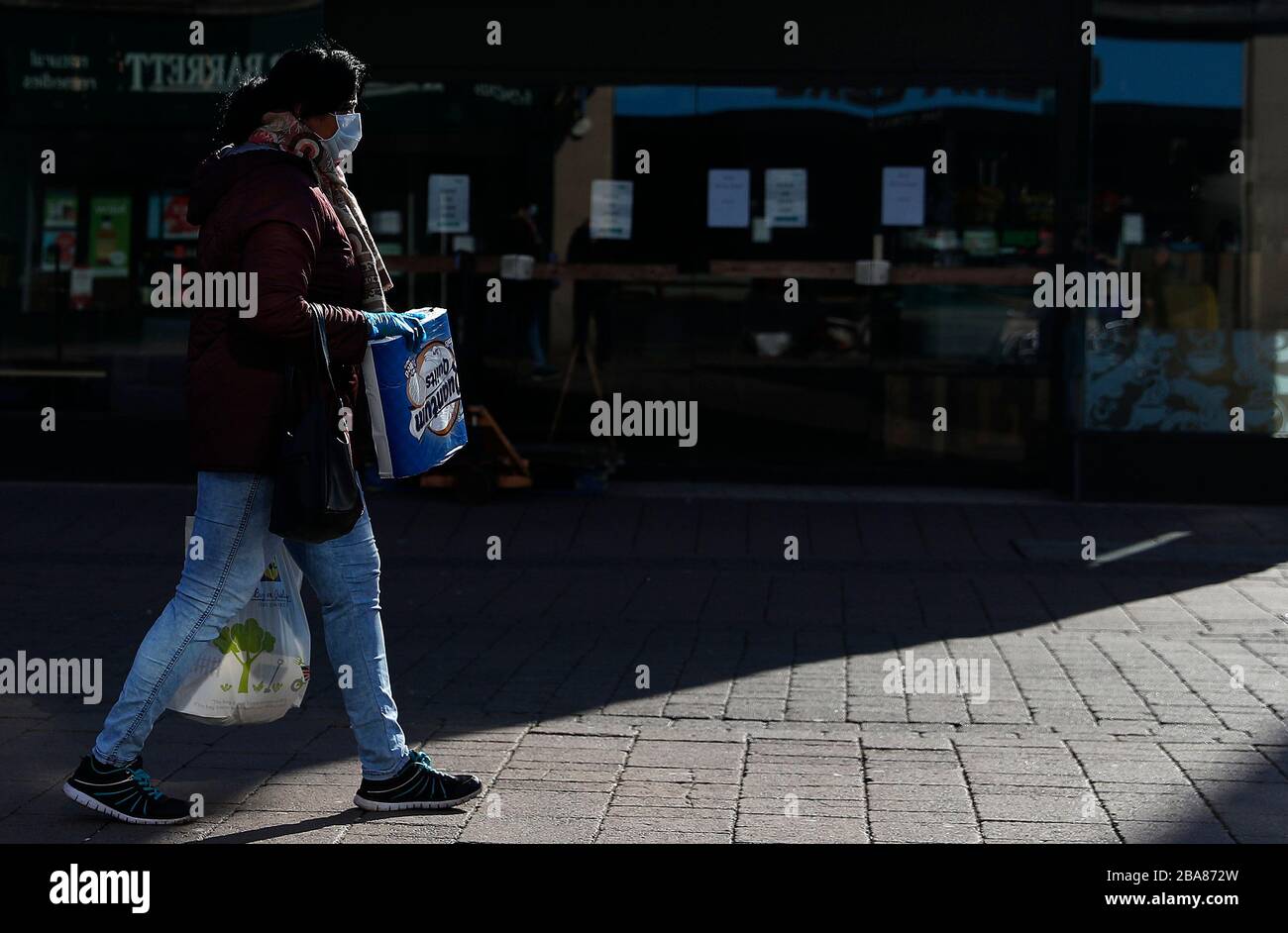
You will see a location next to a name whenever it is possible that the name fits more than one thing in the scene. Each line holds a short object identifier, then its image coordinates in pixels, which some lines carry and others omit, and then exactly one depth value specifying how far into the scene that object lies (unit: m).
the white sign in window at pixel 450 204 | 11.99
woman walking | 4.50
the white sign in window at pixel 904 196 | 11.77
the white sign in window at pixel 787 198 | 11.83
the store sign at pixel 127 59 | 11.86
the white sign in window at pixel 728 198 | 11.87
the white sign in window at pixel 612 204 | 11.91
